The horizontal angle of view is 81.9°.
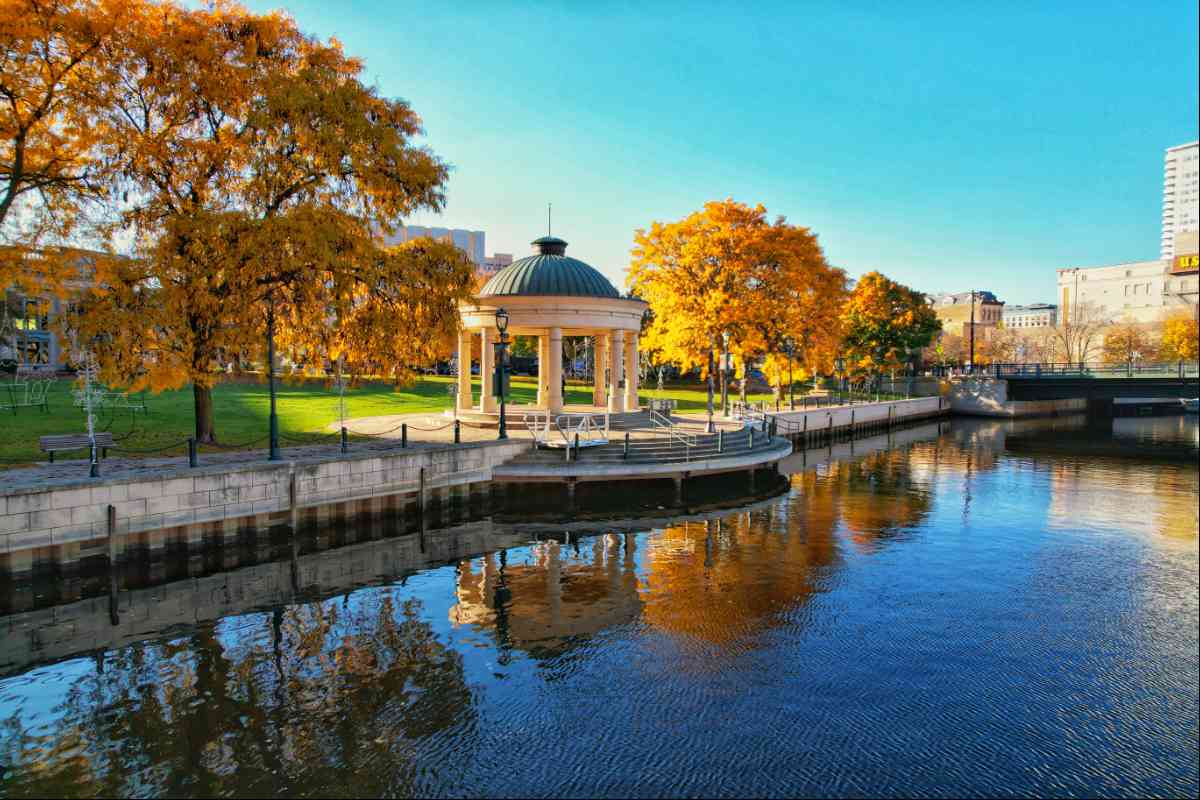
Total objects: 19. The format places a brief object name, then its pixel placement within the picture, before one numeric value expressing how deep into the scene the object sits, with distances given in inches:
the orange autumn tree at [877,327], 2672.2
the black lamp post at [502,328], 983.0
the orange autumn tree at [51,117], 739.4
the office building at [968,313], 5880.9
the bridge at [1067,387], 2142.0
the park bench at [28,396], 1246.8
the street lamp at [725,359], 1470.4
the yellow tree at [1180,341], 2957.7
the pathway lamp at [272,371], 802.8
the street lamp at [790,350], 1943.9
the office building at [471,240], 6163.4
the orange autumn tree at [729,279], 1699.1
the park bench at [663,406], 1453.5
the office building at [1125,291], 3971.5
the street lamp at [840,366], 2314.2
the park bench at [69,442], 748.0
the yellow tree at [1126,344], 3390.7
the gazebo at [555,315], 1306.6
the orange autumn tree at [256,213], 806.5
